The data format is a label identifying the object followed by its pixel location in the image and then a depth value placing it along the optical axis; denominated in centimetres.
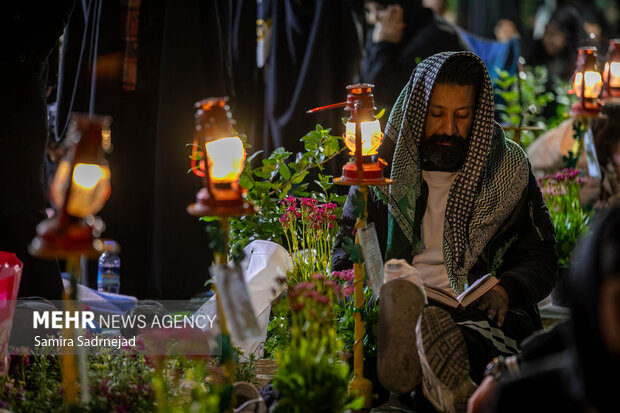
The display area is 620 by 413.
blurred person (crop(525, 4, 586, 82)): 1119
